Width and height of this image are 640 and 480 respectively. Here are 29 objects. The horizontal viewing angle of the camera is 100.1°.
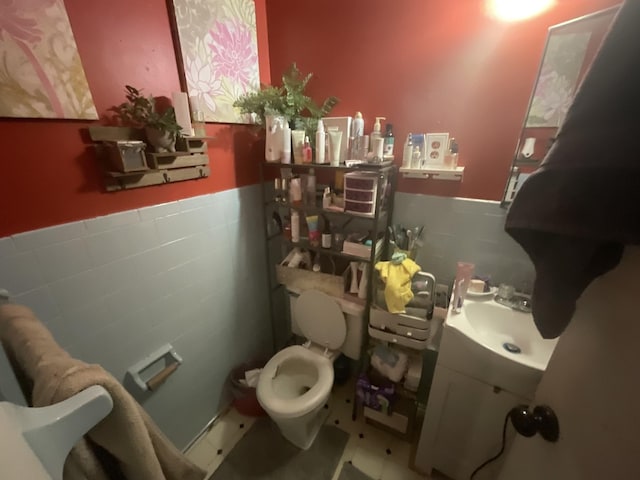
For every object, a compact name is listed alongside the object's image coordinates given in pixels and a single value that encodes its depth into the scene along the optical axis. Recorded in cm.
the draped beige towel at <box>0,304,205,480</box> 40
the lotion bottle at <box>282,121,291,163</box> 129
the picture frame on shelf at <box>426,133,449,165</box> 120
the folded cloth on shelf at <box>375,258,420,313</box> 120
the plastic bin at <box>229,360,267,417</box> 158
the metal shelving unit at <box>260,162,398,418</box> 122
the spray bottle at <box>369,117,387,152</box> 123
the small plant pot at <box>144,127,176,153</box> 95
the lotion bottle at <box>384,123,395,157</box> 125
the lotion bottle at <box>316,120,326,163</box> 123
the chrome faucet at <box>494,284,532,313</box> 115
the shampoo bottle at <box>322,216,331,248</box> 141
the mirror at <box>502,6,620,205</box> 89
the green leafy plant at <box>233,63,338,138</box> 125
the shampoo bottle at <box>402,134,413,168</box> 123
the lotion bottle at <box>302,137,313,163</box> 129
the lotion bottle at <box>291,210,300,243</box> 145
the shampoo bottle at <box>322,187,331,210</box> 134
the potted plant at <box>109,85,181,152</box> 90
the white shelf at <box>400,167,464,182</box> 117
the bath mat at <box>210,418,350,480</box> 134
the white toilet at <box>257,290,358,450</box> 129
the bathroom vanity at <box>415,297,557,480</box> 94
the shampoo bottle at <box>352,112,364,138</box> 129
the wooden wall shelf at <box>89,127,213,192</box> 88
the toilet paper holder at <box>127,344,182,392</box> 110
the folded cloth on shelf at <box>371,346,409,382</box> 136
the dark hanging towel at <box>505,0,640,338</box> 33
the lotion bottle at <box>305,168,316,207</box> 137
